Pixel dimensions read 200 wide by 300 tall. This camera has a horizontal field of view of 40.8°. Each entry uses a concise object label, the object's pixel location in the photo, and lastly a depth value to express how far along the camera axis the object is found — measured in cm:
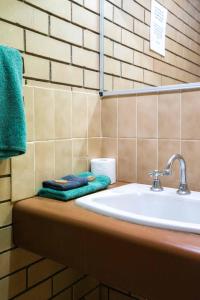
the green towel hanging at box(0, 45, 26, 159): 78
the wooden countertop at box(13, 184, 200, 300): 55
